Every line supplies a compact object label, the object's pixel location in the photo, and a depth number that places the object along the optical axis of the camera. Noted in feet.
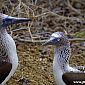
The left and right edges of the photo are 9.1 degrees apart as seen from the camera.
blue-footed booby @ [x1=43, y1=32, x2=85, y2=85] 23.23
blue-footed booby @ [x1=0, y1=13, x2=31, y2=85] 24.03
